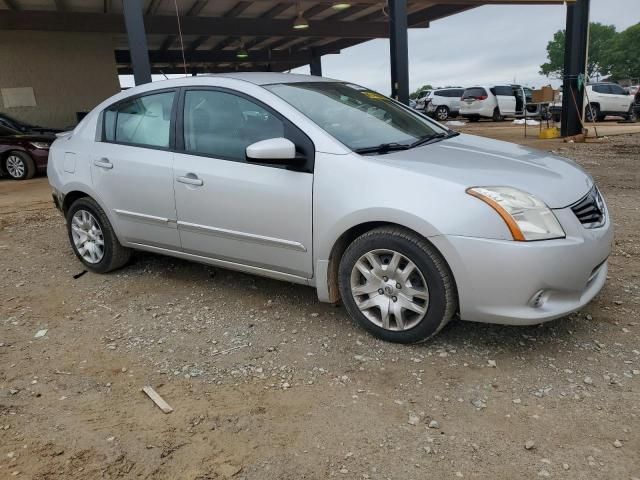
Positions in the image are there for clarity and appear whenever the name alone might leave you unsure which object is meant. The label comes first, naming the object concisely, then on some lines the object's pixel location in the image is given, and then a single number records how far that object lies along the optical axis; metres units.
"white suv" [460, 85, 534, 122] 23.44
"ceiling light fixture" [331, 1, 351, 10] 12.91
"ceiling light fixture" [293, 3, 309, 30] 14.11
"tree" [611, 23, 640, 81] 79.88
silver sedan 2.74
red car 10.55
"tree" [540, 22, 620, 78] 85.31
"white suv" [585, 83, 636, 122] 20.39
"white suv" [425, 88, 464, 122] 26.48
